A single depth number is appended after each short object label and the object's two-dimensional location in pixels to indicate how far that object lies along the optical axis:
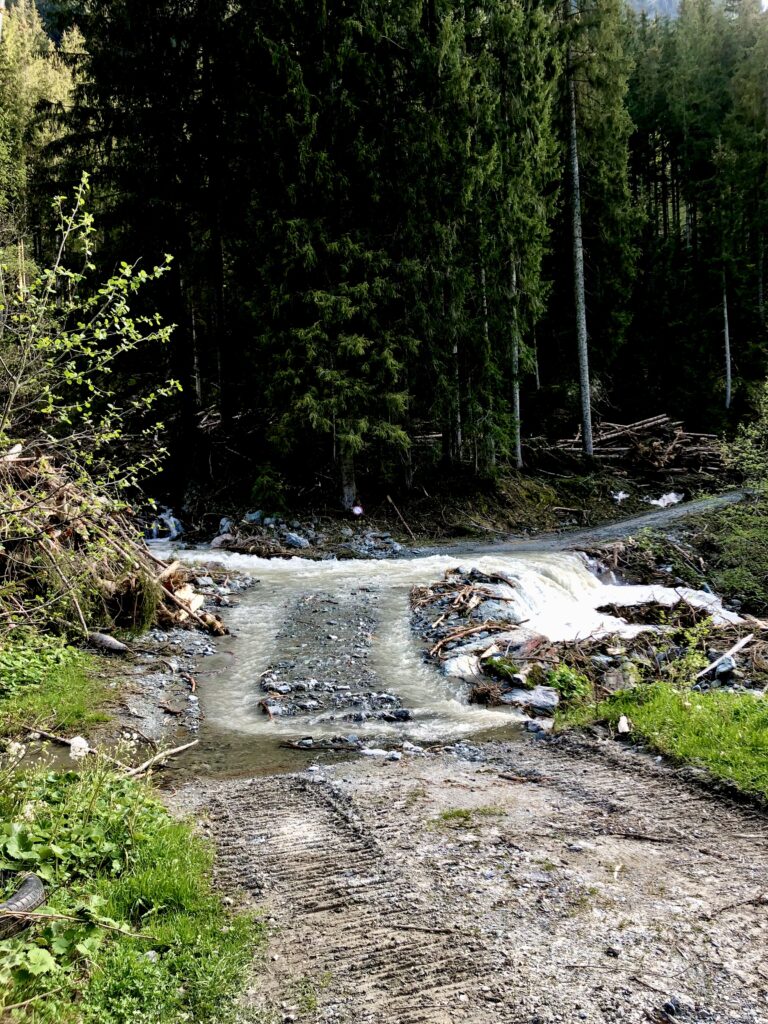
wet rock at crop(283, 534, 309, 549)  17.02
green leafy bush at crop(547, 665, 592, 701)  8.20
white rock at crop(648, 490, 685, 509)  22.27
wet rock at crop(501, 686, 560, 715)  8.00
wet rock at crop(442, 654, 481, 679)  9.21
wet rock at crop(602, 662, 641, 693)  8.24
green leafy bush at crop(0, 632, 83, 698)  7.10
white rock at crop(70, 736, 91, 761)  5.90
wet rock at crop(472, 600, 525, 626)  11.18
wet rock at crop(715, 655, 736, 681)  8.67
